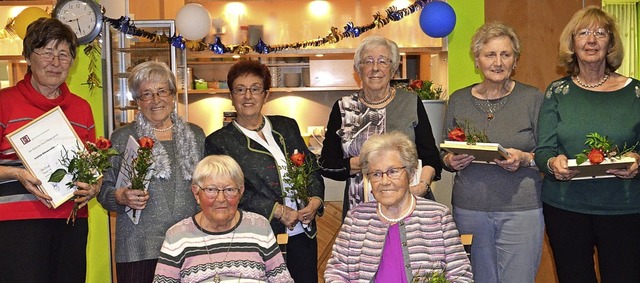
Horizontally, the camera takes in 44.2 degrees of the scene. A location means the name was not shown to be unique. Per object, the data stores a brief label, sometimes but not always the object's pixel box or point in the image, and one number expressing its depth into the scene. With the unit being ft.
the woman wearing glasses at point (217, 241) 10.28
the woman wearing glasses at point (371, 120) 12.30
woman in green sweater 10.96
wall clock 18.28
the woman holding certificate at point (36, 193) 10.79
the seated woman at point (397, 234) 10.00
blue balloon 18.22
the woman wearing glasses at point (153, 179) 11.29
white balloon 20.94
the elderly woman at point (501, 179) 11.70
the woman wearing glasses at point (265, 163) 11.86
